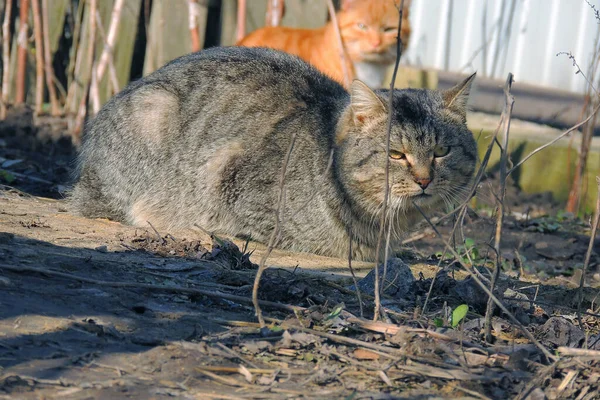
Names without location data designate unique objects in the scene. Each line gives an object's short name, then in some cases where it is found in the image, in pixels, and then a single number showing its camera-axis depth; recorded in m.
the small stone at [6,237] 7.45
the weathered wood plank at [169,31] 16.87
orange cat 15.98
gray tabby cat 9.37
